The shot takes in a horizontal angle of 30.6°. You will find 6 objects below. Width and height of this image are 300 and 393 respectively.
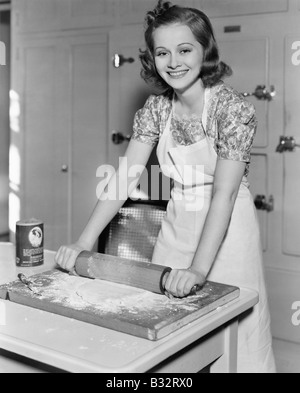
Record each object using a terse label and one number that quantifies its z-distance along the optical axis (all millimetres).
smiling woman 1423
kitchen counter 889
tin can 1508
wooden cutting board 1003
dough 1132
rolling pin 1177
